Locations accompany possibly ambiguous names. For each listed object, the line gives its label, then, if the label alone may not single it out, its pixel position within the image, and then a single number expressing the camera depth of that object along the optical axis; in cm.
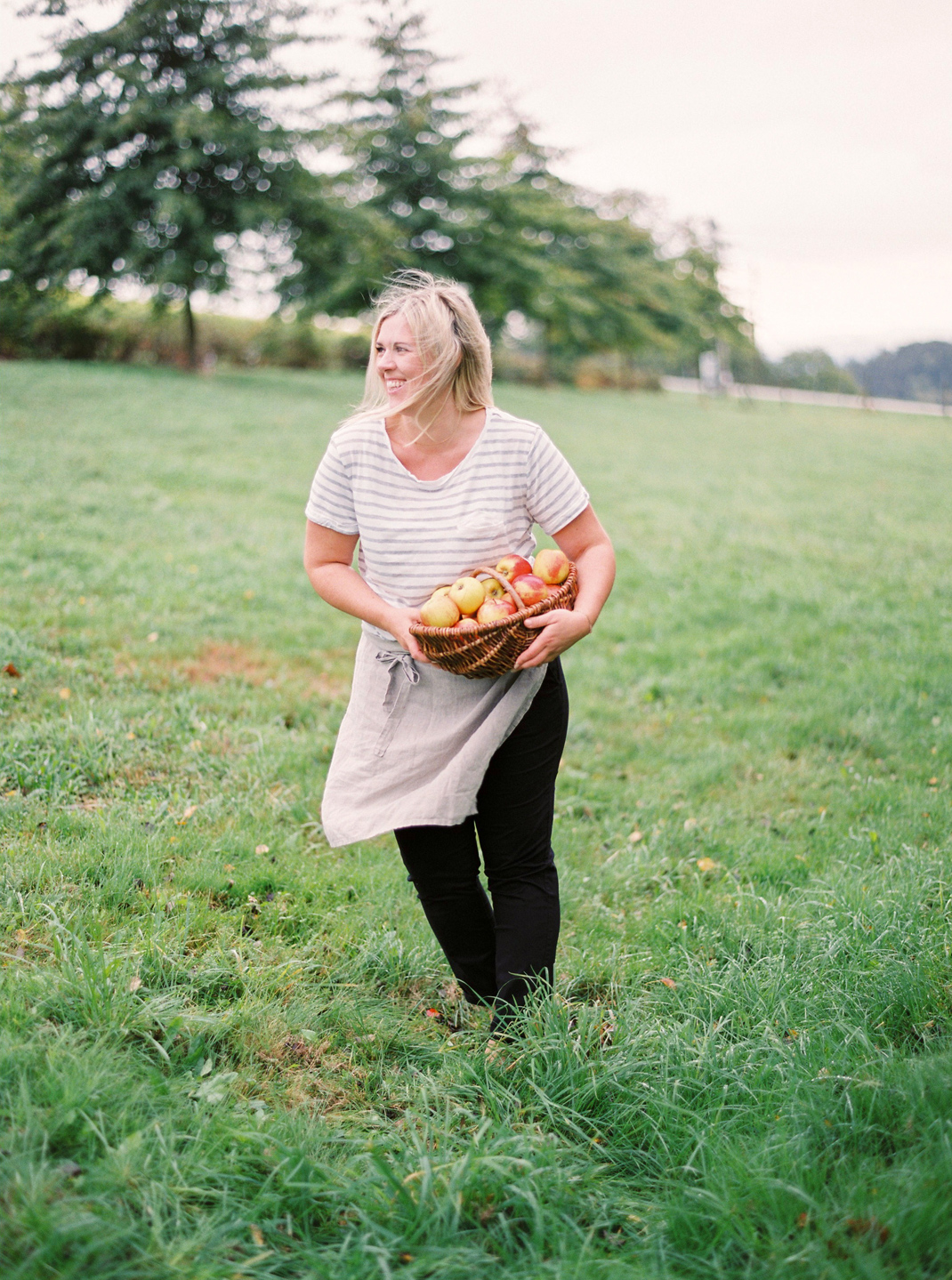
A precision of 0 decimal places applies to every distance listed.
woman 249
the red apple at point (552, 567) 248
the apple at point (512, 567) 243
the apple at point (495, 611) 230
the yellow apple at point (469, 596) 235
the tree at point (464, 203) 2488
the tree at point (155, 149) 1839
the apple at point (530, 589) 236
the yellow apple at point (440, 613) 236
